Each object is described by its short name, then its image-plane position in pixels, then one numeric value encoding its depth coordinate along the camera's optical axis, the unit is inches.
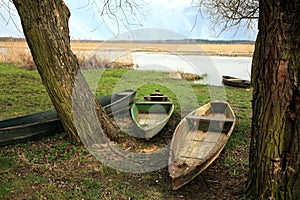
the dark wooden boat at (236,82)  459.2
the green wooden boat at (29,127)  184.2
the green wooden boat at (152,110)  238.3
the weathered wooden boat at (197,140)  133.6
